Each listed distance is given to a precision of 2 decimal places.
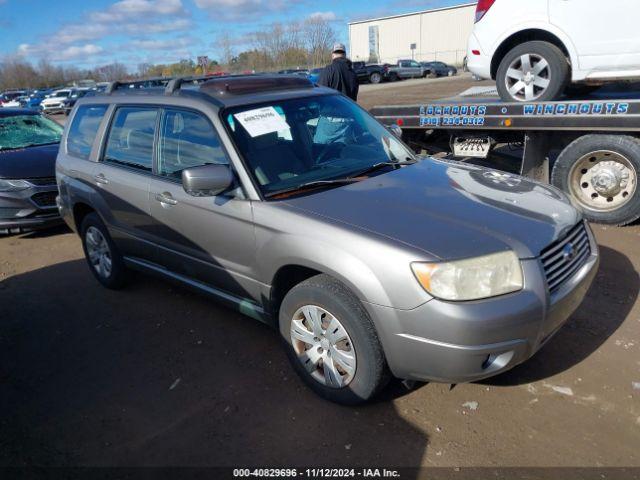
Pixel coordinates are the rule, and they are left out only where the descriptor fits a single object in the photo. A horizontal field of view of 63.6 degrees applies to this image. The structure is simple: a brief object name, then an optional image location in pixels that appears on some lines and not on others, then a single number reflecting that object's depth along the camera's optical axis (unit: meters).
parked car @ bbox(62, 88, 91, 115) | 29.82
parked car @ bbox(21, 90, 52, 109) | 33.88
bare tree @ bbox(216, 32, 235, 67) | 58.78
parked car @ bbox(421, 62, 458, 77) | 42.75
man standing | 7.36
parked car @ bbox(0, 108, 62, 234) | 6.71
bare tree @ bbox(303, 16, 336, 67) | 67.56
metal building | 65.81
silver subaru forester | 2.52
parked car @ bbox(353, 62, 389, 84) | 38.31
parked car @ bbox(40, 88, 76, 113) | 31.43
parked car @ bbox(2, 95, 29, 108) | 33.68
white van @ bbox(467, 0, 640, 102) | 5.35
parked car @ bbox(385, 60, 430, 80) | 40.78
